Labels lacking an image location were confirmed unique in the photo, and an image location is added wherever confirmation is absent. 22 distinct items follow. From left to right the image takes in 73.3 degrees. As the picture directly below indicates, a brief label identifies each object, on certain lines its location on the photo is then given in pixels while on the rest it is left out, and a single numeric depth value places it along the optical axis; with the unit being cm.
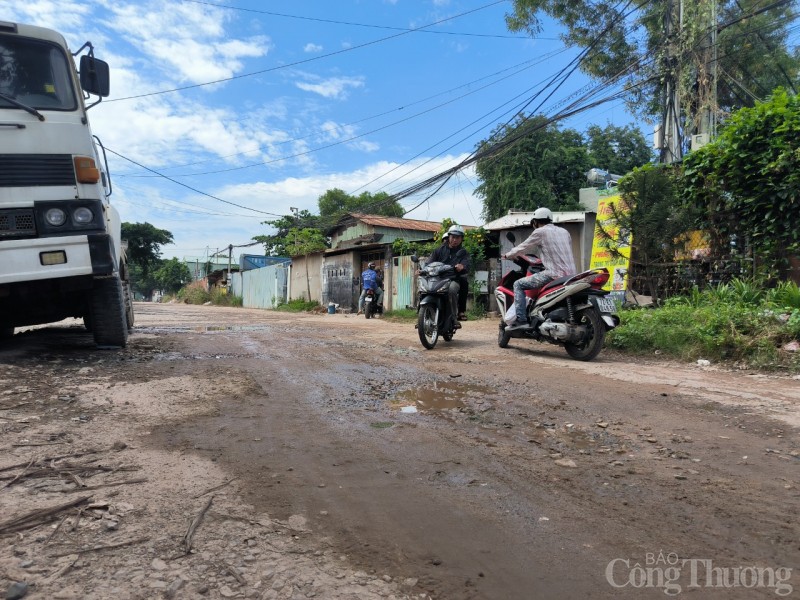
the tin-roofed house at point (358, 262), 1720
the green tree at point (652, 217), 796
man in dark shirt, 715
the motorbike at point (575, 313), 581
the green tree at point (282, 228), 3684
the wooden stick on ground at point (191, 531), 181
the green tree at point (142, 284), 6660
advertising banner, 856
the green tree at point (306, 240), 2687
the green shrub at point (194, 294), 4012
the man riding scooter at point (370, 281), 1514
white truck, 434
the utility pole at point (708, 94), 1184
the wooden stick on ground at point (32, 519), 190
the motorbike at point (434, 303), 692
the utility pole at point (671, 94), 1227
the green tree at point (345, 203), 3900
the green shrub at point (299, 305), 2305
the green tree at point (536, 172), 2092
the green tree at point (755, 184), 675
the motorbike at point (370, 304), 1524
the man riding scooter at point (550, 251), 623
